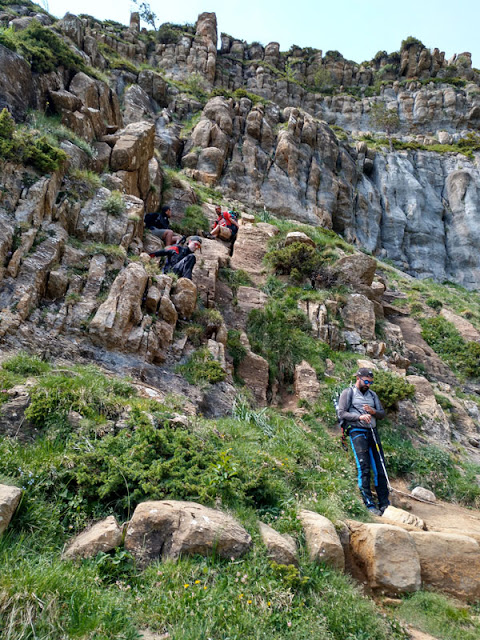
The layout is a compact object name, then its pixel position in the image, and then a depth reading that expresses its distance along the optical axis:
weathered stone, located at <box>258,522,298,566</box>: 3.91
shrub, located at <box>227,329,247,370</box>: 9.92
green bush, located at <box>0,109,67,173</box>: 8.82
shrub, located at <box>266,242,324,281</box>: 14.45
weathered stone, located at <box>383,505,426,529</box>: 5.69
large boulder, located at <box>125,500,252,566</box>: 3.64
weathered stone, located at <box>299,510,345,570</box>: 4.17
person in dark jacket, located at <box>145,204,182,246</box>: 13.14
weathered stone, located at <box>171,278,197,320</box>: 9.59
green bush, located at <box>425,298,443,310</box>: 19.09
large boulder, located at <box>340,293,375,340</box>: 13.20
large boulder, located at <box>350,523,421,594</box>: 4.30
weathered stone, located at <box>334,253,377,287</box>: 14.95
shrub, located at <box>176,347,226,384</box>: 8.17
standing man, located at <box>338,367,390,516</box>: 6.38
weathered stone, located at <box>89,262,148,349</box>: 7.63
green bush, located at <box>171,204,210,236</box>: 15.36
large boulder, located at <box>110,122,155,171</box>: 13.22
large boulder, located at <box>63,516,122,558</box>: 3.42
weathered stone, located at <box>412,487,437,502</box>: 7.55
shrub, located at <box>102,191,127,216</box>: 10.66
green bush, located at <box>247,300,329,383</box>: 10.73
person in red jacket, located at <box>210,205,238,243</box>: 15.83
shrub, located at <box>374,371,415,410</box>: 9.57
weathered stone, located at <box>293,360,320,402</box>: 9.75
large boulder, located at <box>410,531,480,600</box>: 4.51
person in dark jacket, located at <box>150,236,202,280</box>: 10.73
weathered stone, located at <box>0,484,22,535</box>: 3.24
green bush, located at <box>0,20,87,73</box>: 12.40
